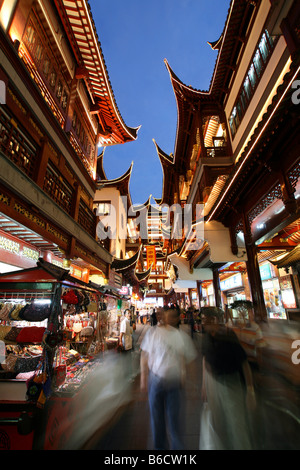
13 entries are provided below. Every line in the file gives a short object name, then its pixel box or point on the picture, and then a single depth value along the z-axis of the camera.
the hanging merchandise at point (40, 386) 3.31
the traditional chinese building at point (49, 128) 5.33
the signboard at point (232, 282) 13.34
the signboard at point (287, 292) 8.97
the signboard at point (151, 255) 28.07
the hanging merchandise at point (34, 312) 4.39
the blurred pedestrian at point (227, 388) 2.32
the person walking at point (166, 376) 2.73
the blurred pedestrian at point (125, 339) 8.59
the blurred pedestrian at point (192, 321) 14.92
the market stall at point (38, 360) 3.17
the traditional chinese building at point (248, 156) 5.00
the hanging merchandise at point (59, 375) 4.16
